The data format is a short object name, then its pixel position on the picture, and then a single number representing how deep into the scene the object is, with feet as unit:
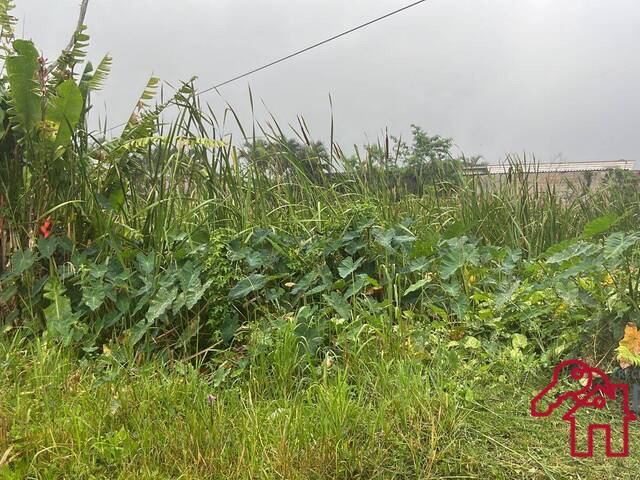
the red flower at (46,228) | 10.48
